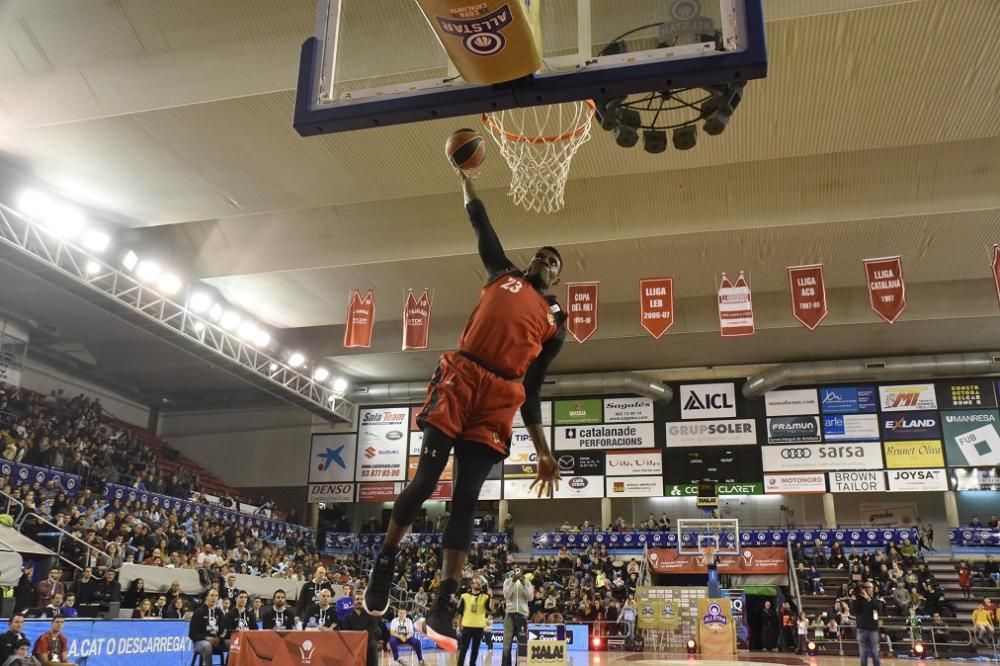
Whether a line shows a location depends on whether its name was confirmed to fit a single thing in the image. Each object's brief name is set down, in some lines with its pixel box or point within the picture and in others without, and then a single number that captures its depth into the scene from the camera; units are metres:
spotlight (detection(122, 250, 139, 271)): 18.45
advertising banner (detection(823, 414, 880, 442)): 25.77
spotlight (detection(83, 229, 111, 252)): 17.05
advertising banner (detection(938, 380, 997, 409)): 25.39
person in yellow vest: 10.63
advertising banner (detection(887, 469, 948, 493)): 24.88
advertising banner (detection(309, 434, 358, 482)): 29.89
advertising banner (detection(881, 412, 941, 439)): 25.33
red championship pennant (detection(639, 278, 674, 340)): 16.59
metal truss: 16.34
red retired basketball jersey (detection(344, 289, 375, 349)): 18.44
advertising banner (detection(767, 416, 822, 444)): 26.23
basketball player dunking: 3.22
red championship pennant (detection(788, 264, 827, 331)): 15.88
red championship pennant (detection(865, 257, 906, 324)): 15.55
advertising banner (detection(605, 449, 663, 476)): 27.27
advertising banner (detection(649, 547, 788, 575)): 23.44
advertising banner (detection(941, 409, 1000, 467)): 24.77
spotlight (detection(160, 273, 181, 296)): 19.36
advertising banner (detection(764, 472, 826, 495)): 25.78
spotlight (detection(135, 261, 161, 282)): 19.03
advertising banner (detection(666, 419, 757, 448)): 26.80
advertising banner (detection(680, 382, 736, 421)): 27.33
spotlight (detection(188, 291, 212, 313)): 21.00
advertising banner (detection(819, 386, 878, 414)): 26.06
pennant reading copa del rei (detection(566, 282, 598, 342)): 16.67
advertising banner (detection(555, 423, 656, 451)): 27.59
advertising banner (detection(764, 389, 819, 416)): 26.55
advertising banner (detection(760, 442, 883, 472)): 25.61
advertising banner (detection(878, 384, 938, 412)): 25.72
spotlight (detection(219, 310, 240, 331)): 22.11
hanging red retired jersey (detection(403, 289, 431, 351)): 17.95
